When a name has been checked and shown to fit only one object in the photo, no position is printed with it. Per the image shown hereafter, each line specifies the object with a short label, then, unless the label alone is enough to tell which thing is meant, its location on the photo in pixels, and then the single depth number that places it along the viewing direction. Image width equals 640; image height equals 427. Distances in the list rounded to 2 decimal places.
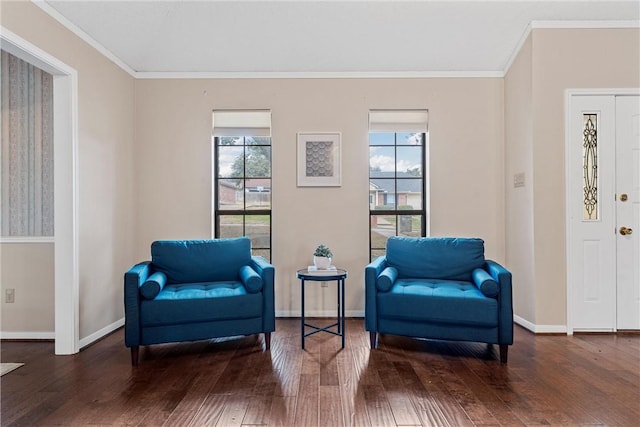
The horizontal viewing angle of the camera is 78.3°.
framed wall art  4.21
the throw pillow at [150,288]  2.91
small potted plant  3.54
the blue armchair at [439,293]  2.91
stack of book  3.39
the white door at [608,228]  3.59
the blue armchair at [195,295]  2.91
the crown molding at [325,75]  4.20
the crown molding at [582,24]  3.57
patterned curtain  3.45
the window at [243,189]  4.36
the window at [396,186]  4.36
